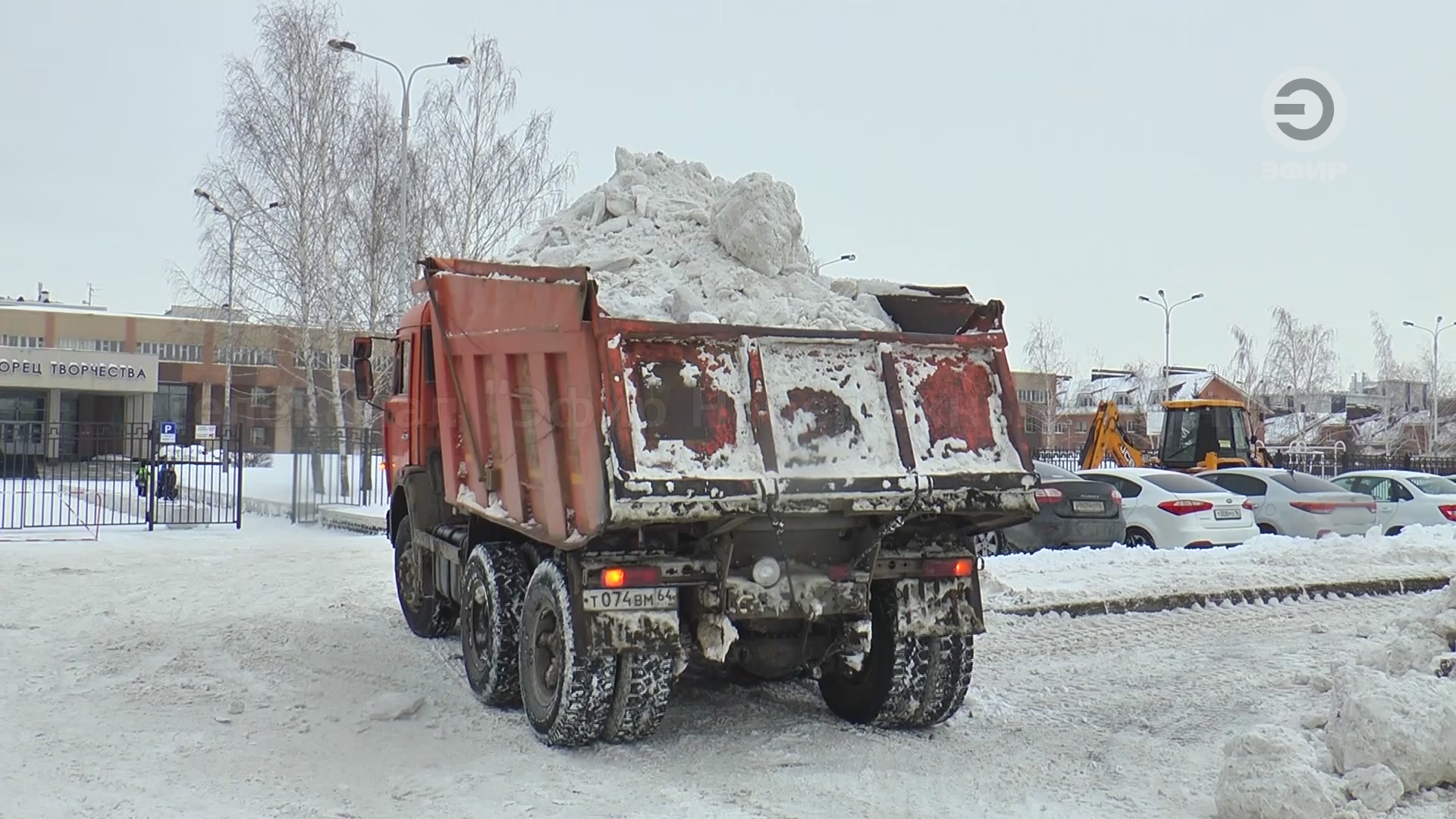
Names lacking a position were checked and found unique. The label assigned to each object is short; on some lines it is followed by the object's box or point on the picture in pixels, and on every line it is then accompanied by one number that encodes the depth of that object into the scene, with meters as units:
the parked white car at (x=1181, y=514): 15.53
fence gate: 19.55
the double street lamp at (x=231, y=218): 28.66
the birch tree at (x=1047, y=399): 56.66
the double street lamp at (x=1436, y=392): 57.14
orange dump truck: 5.61
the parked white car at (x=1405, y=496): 19.34
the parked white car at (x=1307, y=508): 17.50
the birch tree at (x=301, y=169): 27.78
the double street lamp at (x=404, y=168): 23.91
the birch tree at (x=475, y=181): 27.92
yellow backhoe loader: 25.28
